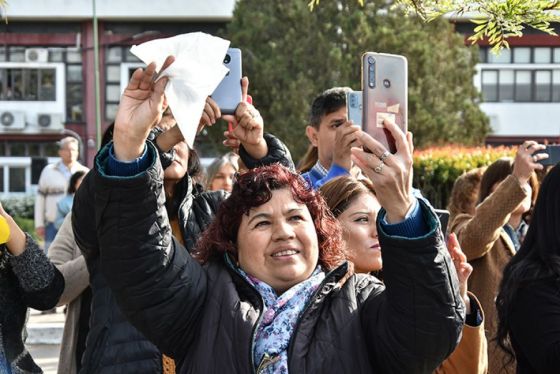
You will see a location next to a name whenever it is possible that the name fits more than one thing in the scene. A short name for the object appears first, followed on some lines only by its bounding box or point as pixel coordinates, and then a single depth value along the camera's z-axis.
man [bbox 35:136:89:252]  13.25
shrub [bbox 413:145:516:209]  12.94
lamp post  28.42
